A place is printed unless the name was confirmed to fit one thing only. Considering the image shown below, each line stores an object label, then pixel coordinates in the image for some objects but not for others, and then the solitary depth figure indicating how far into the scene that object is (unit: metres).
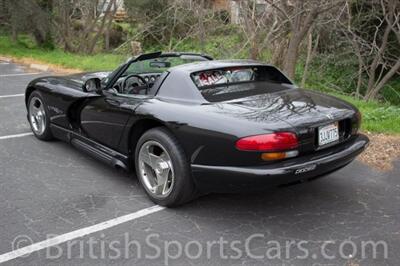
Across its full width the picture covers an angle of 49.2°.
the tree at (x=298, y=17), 8.02
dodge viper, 3.25
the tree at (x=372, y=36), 11.06
